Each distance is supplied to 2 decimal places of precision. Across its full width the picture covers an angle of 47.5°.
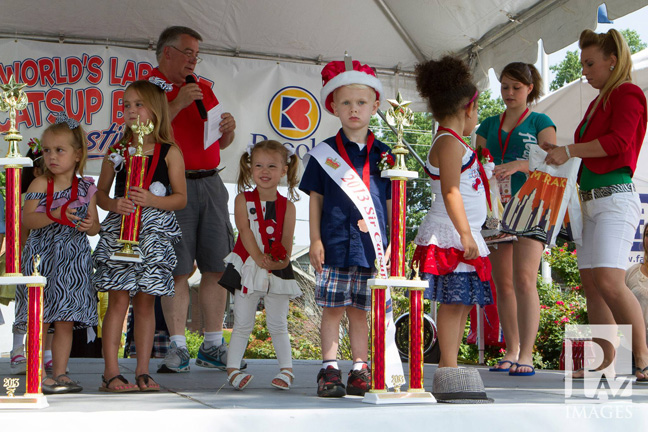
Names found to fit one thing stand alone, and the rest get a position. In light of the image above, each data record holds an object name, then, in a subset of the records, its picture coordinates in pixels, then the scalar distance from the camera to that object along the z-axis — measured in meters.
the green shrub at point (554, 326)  8.48
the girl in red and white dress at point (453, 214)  3.10
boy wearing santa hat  3.22
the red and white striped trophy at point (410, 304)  2.67
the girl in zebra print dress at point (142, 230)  3.21
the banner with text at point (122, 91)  5.72
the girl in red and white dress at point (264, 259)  3.47
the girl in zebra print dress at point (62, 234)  3.25
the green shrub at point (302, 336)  12.17
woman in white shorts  3.65
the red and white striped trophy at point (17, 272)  2.42
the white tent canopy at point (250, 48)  5.56
